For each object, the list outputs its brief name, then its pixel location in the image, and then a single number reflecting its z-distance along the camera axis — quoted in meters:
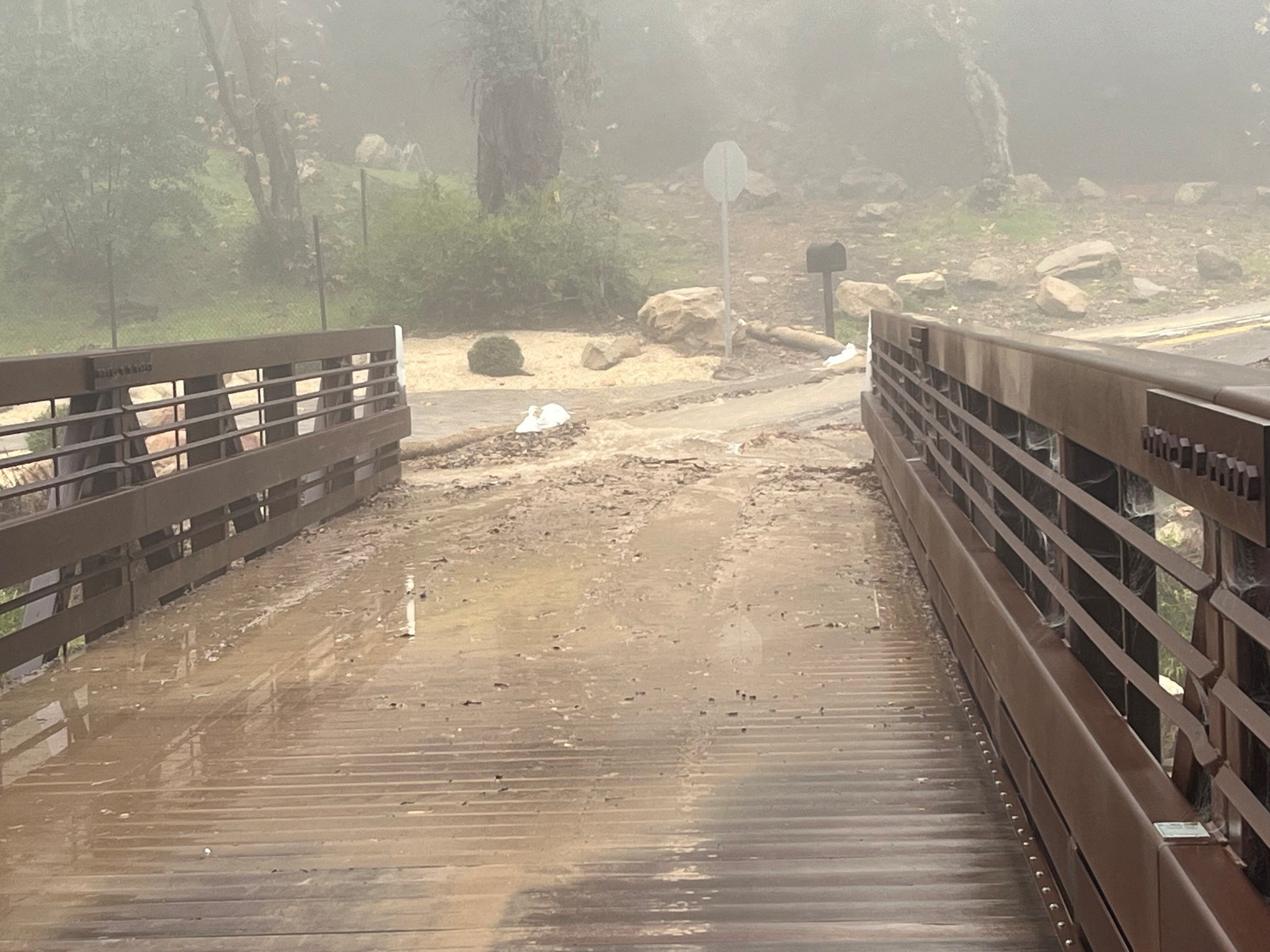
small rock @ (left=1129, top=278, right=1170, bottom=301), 28.28
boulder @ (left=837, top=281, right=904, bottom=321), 26.28
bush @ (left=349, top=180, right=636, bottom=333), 26.30
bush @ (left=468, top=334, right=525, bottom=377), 21.09
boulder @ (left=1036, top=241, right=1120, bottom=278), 29.77
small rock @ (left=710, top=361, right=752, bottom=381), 20.31
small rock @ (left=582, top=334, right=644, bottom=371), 21.30
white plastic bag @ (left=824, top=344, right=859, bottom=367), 20.23
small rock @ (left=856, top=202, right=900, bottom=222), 37.22
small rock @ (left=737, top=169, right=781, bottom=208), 39.16
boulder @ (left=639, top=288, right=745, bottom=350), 22.52
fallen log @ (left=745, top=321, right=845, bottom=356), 22.20
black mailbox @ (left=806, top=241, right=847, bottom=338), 23.75
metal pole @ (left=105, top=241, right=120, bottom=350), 20.64
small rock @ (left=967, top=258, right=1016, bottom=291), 29.78
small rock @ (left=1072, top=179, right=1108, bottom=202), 38.97
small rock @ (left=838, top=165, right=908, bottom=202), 40.31
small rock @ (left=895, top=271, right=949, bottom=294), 29.12
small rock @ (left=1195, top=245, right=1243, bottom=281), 29.98
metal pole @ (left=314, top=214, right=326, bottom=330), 20.75
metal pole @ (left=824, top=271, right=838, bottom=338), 23.80
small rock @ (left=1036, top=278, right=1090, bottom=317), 26.83
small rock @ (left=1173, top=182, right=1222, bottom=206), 38.56
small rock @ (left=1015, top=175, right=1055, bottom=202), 38.31
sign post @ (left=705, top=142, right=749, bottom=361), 23.00
